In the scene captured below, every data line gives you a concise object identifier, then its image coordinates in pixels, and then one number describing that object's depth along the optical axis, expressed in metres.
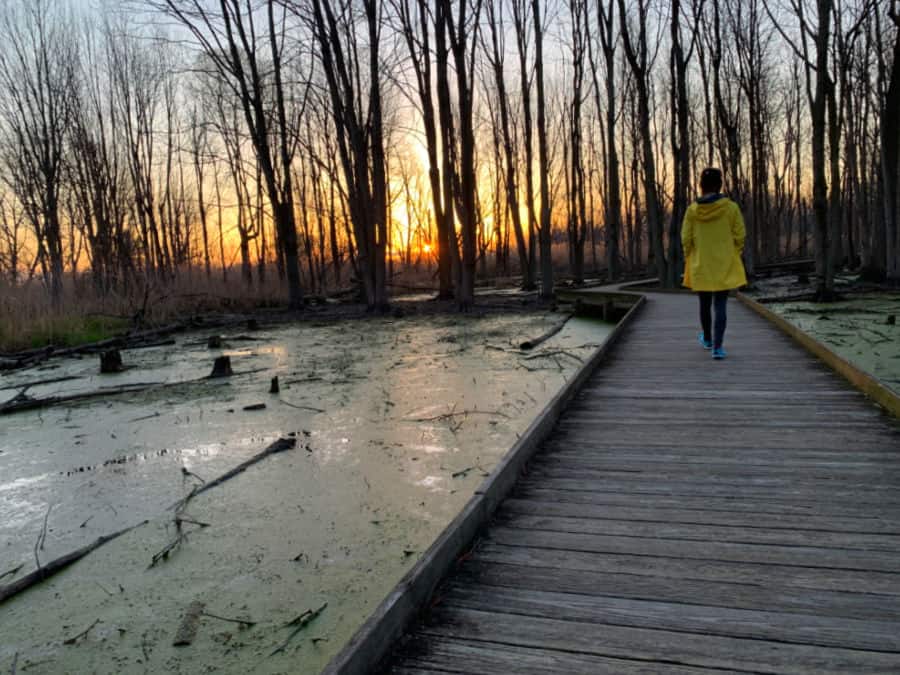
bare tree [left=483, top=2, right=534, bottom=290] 20.46
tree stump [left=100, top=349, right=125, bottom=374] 8.71
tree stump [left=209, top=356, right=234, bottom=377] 8.02
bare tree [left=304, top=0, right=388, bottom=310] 14.74
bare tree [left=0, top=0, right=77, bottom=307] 17.07
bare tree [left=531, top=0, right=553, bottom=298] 17.28
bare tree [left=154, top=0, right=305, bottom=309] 14.92
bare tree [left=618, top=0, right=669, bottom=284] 15.42
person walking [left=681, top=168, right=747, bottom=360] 5.47
